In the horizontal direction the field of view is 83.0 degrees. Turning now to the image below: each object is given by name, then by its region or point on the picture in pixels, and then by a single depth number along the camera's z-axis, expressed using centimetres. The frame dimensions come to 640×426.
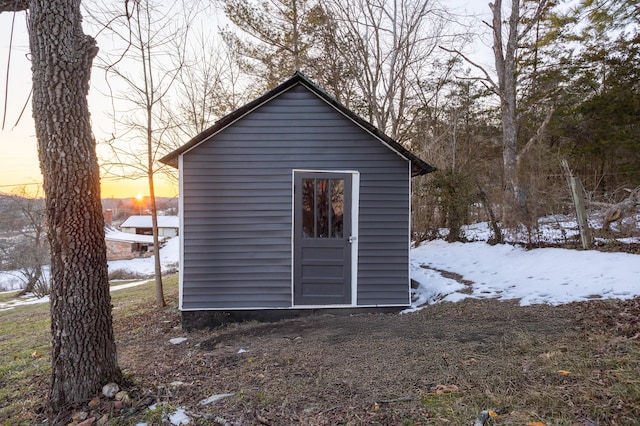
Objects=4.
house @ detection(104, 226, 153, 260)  3659
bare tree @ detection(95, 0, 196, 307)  712
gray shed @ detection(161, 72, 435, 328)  537
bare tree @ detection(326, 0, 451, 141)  1308
